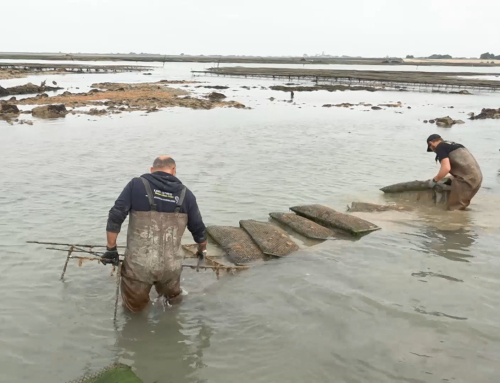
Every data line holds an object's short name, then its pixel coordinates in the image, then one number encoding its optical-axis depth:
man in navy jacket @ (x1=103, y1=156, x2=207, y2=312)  5.59
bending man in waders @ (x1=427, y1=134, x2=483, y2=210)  10.64
